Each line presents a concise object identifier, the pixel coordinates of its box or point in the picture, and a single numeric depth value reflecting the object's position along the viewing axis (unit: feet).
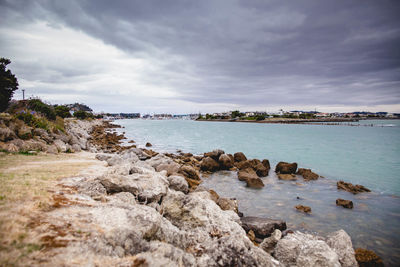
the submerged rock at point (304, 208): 36.14
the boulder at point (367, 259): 21.08
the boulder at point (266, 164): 66.12
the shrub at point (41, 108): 93.40
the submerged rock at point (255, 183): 49.24
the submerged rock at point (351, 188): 48.39
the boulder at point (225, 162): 66.11
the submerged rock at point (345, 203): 38.26
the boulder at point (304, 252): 18.95
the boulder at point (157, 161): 53.26
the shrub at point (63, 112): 205.79
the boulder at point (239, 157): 74.69
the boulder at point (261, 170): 59.48
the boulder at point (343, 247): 20.53
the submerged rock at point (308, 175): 57.52
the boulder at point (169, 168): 47.34
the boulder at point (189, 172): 49.24
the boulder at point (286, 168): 61.03
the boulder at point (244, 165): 64.35
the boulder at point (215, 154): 69.00
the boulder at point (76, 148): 59.52
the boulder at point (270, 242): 22.79
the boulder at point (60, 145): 52.09
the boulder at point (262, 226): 26.99
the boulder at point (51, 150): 45.40
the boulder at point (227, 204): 31.65
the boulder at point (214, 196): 33.65
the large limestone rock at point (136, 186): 22.82
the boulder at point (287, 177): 56.61
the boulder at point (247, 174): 52.14
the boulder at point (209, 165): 63.67
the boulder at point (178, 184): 33.81
